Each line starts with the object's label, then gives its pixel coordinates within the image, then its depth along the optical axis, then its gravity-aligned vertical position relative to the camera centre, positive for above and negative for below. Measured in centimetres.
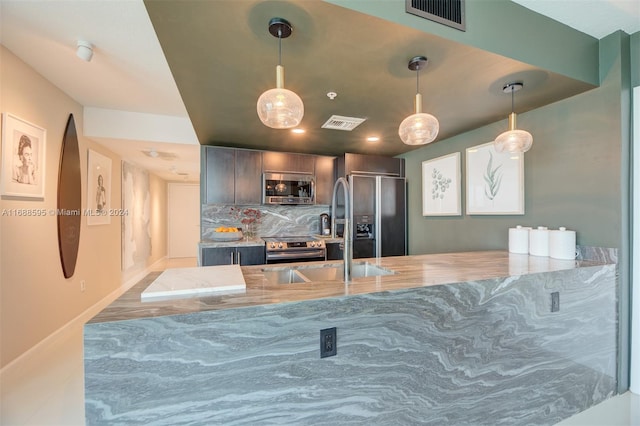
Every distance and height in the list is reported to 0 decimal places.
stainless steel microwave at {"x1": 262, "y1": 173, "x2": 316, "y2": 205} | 379 +35
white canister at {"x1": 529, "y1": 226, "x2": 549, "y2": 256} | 209 -23
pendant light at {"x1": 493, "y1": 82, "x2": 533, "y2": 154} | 192 +54
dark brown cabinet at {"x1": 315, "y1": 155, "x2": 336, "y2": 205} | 407 +55
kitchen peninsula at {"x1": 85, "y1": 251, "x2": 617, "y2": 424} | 93 -61
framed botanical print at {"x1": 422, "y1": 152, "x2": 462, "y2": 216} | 314 +34
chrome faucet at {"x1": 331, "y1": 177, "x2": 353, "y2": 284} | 139 -17
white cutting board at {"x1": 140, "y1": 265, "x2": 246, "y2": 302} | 112 -33
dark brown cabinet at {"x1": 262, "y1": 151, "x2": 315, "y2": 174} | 381 +74
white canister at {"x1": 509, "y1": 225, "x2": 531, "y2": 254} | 225 -23
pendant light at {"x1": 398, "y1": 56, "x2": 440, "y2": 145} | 163 +55
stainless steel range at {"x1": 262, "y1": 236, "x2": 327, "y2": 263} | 339 -49
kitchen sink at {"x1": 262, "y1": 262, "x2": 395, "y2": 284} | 174 -41
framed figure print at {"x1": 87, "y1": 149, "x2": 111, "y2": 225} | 336 +32
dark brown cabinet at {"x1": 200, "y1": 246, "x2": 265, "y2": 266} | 323 -53
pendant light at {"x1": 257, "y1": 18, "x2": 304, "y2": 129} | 129 +55
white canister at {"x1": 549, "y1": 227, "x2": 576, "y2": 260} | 196 -23
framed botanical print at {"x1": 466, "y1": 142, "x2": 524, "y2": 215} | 247 +31
